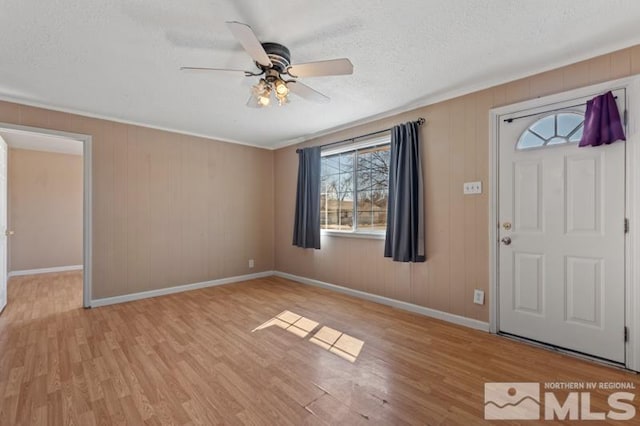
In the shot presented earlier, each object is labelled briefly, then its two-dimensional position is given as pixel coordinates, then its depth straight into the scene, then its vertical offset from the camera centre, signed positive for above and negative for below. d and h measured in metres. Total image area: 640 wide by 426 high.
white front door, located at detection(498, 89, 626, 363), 2.23 -0.18
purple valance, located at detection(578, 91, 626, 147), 2.17 +0.68
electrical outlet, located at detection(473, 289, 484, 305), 2.88 -0.85
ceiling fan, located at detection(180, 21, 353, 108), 1.92 +1.01
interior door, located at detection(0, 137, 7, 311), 3.43 -0.15
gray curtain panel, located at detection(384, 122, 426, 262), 3.32 +0.18
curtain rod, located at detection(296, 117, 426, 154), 3.34 +1.04
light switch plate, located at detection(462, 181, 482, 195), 2.92 +0.25
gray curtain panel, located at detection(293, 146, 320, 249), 4.58 +0.18
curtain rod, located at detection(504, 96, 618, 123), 2.38 +0.87
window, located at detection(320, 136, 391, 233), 3.89 +0.34
